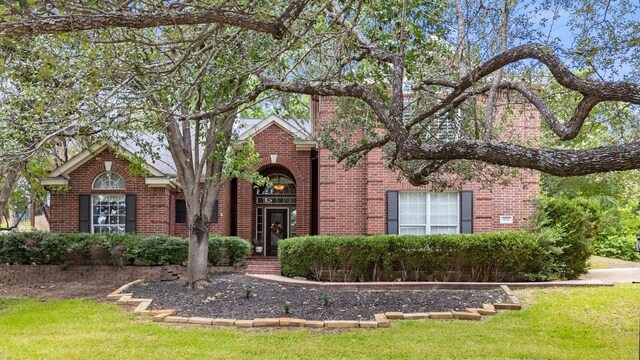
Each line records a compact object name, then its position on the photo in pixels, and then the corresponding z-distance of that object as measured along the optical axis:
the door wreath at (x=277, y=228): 20.86
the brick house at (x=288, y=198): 15.91
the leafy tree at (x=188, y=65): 4.88
